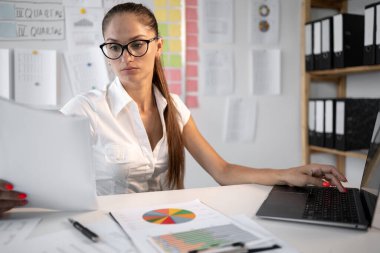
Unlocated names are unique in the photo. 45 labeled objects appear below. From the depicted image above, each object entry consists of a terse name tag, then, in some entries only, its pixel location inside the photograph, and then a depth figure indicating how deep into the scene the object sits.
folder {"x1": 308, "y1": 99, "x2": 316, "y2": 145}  2.43
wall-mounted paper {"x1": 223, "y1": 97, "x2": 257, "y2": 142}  2.47
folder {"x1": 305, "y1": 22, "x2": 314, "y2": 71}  2.38
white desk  0.70
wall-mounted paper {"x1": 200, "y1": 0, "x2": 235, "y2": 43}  2.36
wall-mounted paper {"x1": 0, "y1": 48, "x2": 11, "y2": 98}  2.03
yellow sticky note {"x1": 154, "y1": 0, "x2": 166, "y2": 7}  2.26
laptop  0.79
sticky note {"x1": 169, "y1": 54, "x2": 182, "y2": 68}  2.30
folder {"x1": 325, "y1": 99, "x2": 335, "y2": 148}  2.23
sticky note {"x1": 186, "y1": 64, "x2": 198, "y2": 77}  2.35
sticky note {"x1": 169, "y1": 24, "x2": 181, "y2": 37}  2.29
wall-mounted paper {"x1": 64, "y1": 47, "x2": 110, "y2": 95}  2.15
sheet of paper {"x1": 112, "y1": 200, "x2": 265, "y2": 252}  0.71
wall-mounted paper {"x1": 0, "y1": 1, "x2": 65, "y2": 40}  2.04
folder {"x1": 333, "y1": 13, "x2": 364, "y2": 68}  2.12
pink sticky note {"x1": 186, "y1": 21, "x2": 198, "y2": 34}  2.33
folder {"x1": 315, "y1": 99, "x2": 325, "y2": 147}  2.32
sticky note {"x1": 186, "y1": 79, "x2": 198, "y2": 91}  2.36
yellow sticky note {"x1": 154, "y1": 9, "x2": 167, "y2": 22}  2.26
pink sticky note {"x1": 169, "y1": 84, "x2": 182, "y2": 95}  2.32
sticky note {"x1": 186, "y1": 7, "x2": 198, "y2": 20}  2.32
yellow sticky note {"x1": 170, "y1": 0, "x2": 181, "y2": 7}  2.28
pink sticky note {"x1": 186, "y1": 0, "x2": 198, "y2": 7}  2.32
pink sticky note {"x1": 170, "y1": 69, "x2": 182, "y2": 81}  2.31
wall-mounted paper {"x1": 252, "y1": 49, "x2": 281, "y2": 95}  2.49
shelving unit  2.46
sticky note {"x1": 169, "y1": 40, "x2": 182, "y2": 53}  2.29
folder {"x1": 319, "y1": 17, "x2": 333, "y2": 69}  2.20
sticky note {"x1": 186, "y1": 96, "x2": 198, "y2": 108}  2.36
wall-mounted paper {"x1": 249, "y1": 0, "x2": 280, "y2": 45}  2.45
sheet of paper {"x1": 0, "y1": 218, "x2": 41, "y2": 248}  0.70
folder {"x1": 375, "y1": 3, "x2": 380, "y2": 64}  1.87
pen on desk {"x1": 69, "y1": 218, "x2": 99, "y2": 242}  0.70
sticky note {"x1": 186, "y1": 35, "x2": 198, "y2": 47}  2.34
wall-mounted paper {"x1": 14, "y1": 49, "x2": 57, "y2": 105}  2.06
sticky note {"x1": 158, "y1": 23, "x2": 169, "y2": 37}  2.27
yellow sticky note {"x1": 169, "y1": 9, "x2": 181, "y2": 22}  2.28
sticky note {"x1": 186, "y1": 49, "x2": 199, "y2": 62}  2.34
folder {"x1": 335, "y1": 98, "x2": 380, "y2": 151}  2.13
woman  1.32
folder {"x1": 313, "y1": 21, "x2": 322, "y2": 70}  2.29
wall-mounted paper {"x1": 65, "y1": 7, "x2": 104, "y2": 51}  2.13
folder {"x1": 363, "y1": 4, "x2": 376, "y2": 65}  1.91
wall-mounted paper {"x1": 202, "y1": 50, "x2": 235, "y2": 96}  2.38
